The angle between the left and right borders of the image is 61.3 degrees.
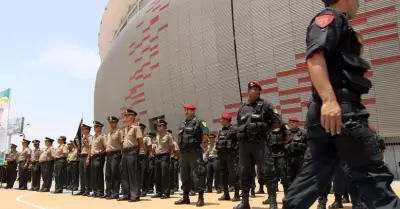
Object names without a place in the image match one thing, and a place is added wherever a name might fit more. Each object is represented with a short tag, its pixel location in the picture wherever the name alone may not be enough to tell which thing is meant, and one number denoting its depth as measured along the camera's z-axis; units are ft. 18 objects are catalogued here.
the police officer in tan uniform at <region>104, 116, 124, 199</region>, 26.14
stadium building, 42.98
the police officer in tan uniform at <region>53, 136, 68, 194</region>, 38.56
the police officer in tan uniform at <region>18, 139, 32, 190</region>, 45.21
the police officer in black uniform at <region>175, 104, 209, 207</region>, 20.43
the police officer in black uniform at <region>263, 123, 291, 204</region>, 23.03
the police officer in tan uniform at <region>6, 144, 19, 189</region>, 47.94
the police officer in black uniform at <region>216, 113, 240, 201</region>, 24.76
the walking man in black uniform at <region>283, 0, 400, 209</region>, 6.16
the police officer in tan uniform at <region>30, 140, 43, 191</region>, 42.96
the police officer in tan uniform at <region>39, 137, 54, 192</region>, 40.29
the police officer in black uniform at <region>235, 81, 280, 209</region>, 15.83
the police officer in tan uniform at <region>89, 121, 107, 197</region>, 28.55
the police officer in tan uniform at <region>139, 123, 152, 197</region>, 29.71
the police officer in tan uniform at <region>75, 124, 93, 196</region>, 31.04
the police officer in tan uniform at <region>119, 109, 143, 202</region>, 23.84
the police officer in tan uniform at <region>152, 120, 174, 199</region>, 25.30
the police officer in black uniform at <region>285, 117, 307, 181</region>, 22.73
